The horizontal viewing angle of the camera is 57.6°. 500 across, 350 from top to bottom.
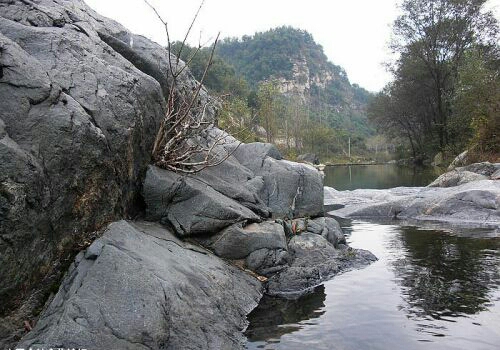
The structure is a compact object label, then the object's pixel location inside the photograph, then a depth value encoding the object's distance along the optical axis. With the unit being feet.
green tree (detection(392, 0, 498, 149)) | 112.37
